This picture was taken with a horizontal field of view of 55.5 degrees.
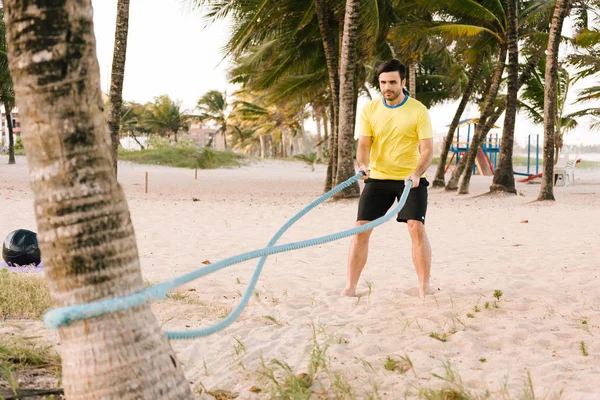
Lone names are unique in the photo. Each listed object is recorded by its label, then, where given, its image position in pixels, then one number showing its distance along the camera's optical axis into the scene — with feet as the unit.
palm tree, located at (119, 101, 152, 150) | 192.24
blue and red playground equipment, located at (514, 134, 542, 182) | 80.34
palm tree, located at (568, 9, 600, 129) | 51.49
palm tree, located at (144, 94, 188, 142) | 189.98
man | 13.97
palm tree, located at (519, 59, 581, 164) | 70.90
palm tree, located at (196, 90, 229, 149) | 172.45
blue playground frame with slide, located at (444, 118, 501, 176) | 96.07
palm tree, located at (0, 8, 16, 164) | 73.69
